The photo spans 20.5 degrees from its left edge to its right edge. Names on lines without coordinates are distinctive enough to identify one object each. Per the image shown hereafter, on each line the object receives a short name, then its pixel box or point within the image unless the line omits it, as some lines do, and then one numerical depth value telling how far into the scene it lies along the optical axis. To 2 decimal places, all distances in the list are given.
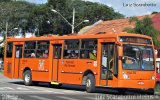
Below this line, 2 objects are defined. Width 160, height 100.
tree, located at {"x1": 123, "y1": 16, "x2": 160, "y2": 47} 28.53
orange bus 20.38
